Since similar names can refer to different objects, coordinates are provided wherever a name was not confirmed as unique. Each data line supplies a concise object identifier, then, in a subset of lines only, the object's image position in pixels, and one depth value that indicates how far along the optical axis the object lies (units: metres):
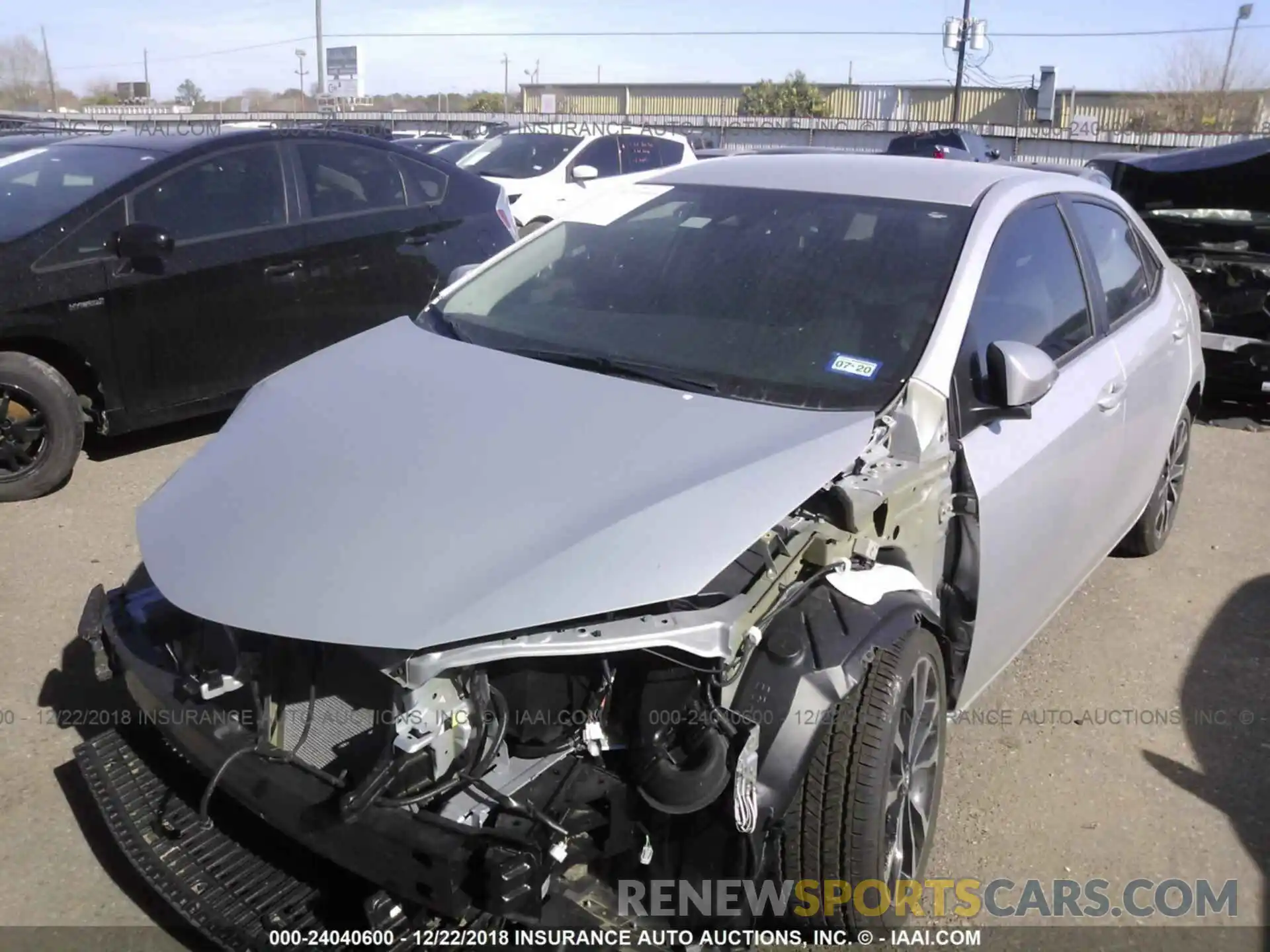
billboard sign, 70.31
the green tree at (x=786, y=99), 55.06
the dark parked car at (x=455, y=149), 15.70
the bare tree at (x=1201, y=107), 51.47
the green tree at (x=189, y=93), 79.06
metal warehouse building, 51.75
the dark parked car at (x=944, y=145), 20.20
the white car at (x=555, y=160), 12.86
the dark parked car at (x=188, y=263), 5.08
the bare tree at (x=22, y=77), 67.12
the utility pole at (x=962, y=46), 38.34
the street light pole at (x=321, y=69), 40.99
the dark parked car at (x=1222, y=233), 7.21
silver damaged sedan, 2.13
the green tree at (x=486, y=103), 68.19
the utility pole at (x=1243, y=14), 48.78
